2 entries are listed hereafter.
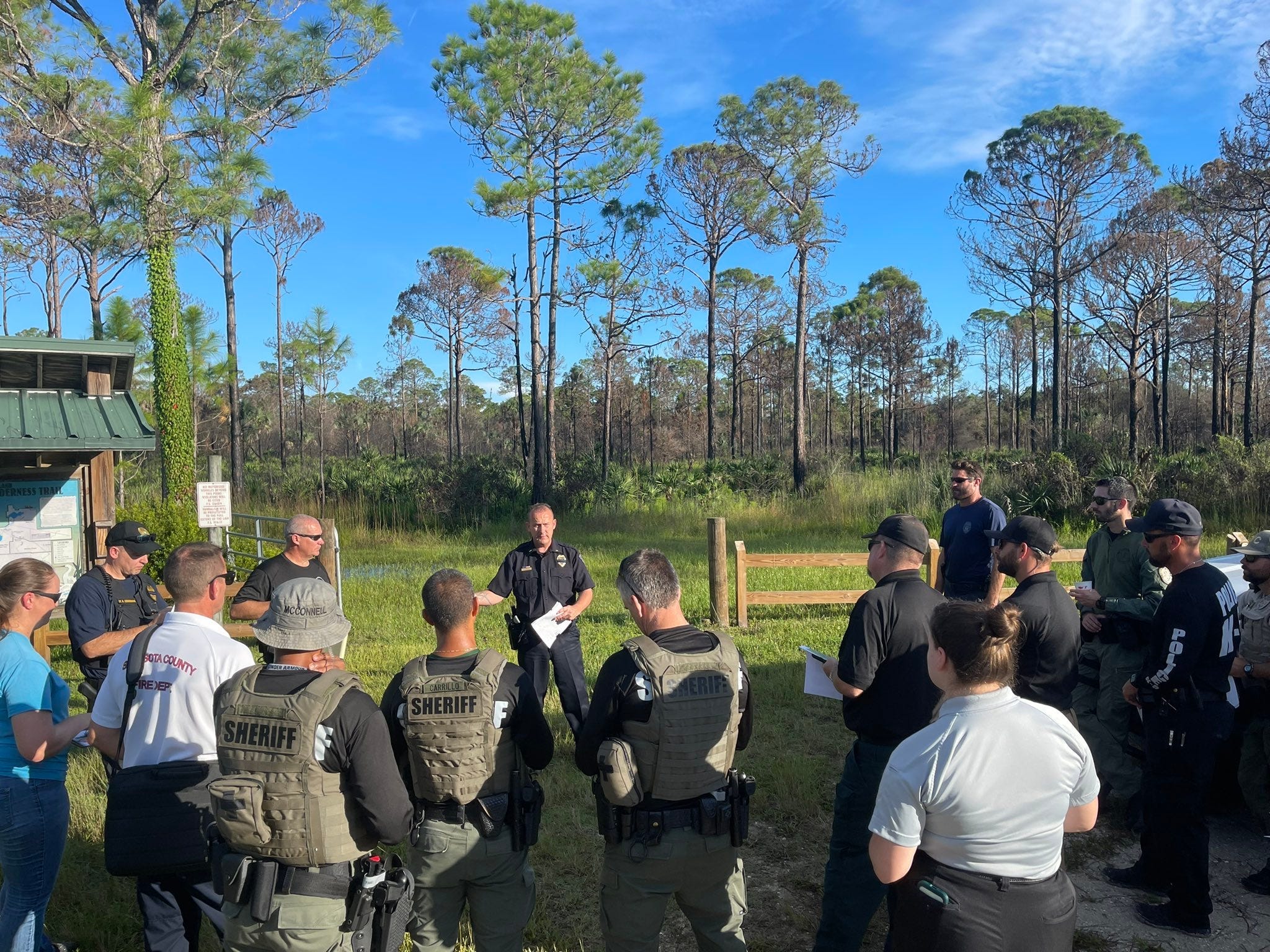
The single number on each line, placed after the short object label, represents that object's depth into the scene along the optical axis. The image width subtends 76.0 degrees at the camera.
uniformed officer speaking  5.68
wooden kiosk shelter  7.35
